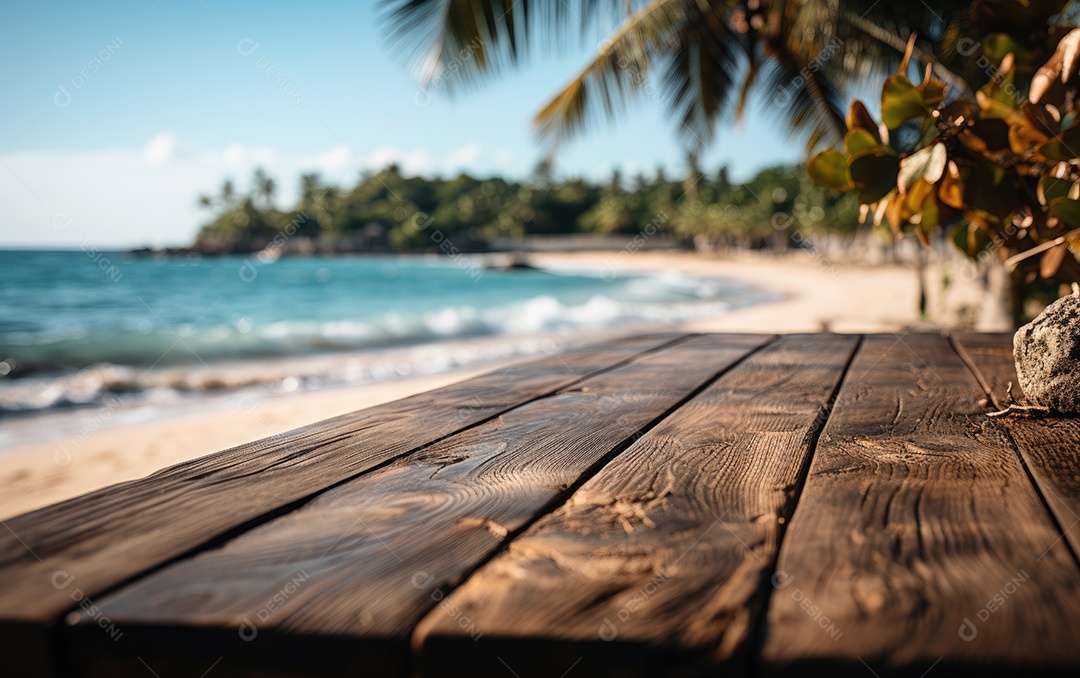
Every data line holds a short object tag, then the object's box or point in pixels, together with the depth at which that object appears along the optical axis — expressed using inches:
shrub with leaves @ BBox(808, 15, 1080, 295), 55.7
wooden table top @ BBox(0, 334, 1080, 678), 21.3
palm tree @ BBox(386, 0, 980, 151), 207.5
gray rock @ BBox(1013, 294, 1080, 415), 45.4
